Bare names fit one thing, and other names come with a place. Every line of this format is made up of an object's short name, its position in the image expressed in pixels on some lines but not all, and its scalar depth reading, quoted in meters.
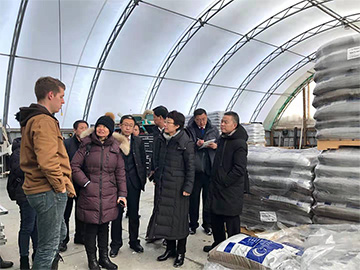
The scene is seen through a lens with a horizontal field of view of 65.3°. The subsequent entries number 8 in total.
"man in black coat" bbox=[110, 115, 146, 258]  3.17
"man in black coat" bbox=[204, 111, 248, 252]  2.69
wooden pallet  2.44
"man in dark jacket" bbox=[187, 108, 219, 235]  3.60
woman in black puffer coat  2.78
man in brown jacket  1.91
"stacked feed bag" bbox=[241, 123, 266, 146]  11.06
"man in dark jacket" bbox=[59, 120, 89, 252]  3.24
